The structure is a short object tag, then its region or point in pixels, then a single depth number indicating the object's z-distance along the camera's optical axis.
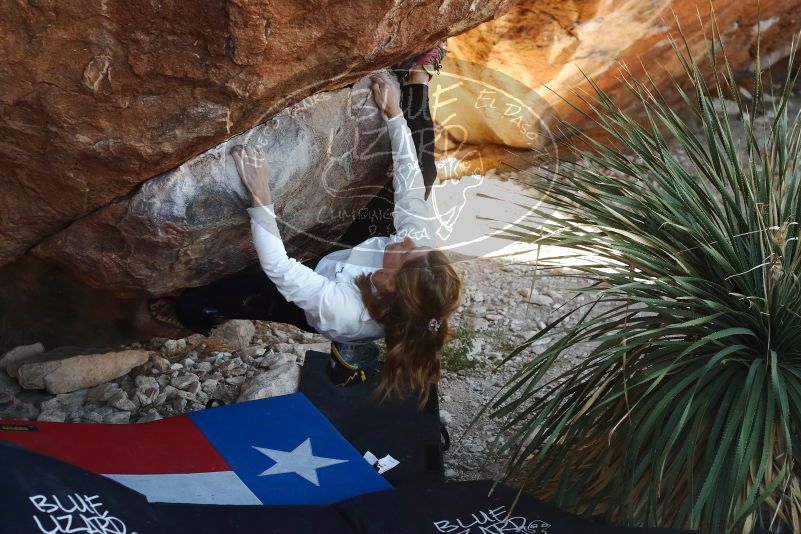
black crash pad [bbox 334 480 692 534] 2.38
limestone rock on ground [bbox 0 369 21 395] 3.31
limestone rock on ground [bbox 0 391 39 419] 3.20
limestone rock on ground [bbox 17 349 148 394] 3.32
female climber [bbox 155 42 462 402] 2.71
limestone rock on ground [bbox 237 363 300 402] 3.30
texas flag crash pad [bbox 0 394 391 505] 2.59
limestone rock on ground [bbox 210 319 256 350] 3.83
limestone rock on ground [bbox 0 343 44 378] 3.38
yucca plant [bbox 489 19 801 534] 2.19
